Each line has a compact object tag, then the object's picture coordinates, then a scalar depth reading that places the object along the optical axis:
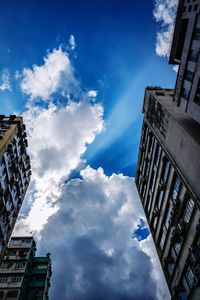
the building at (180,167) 23.39
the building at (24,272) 44.71
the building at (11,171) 31.03
